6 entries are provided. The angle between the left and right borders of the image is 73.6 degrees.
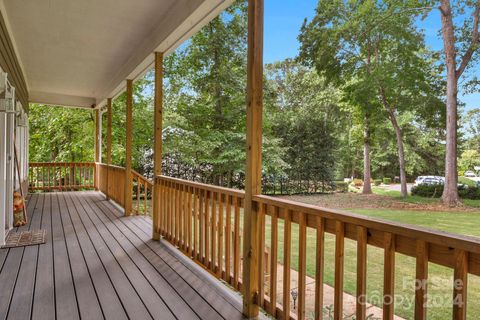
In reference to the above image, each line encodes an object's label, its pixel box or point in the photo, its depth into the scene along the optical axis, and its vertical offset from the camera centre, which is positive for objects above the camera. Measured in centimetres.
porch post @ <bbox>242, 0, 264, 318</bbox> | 221 +11
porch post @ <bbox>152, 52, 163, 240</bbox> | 417 +29
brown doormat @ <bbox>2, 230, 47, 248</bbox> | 385 -109
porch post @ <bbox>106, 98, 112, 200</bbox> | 761 +54
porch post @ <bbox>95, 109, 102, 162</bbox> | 952 +60
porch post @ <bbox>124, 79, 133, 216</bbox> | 567 -3
